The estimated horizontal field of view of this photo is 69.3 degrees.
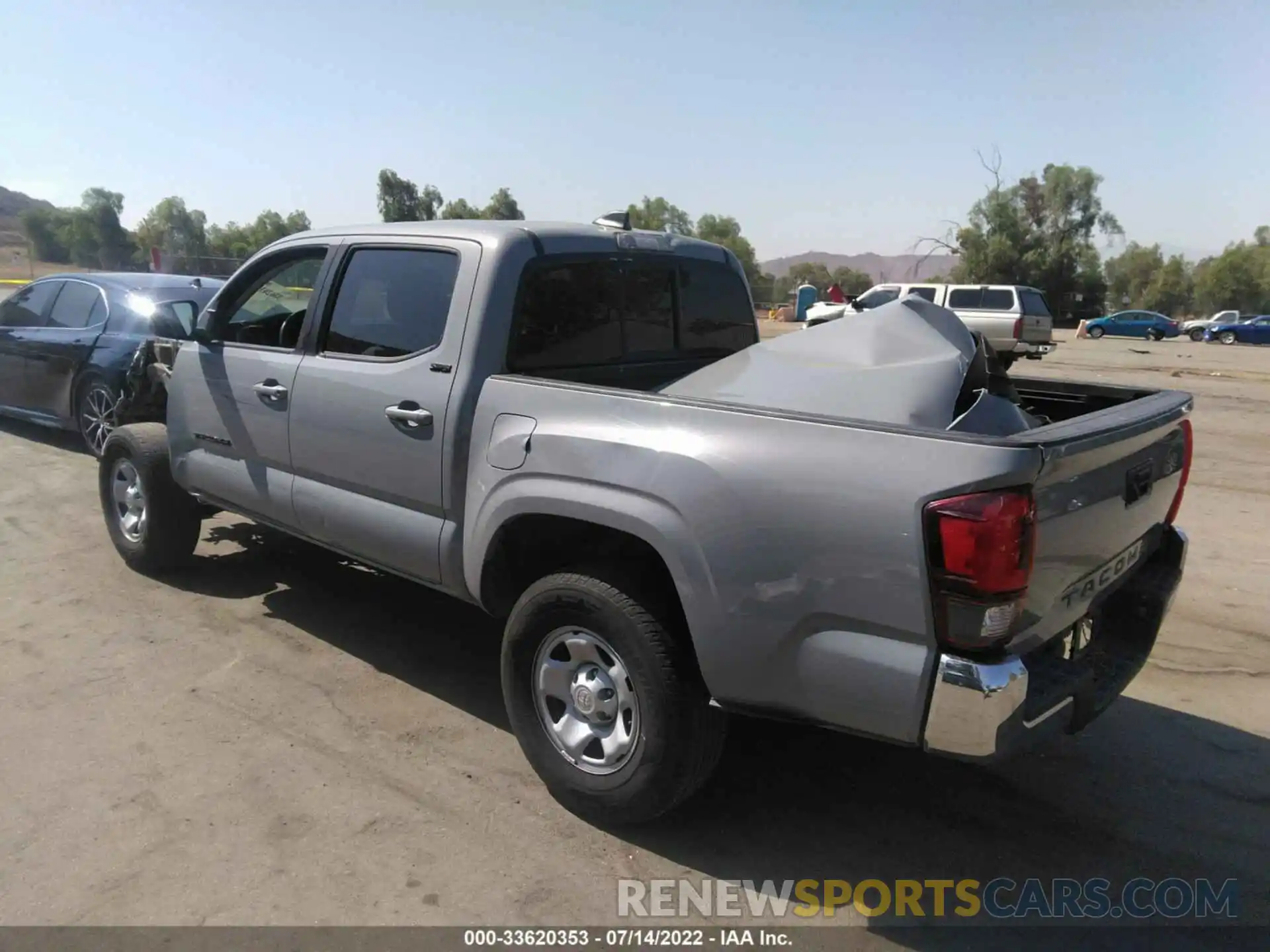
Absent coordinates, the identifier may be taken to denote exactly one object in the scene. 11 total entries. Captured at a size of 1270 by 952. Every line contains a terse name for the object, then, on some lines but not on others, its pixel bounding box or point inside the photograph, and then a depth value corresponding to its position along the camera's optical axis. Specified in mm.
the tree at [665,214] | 92000
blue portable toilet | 35781
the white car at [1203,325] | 44594
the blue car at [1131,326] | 44094
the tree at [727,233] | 99031
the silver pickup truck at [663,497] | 2383
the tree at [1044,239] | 63469
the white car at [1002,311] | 23812
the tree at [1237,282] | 75856
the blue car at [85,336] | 8188
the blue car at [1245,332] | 41594
